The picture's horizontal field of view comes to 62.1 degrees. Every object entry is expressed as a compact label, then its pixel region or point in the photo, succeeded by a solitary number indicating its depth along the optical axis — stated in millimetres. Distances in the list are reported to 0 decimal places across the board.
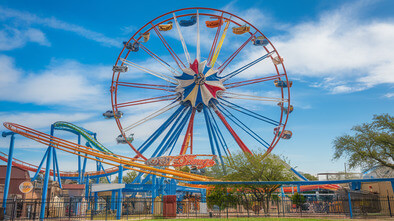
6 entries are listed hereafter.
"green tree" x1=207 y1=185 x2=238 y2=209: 27922
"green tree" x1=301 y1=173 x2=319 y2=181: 84625
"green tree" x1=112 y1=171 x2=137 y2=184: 70750
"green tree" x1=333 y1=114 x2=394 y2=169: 26844
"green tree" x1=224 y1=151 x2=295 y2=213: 27766
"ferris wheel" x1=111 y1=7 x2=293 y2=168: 31891
